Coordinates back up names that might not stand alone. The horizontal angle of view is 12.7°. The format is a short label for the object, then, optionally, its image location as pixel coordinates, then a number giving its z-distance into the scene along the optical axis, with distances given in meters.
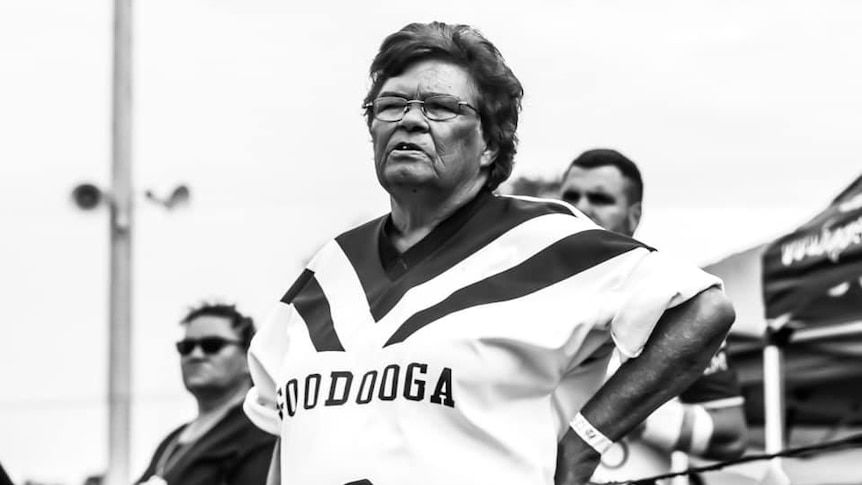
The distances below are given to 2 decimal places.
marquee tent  12.03
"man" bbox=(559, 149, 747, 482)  11.74
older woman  7.61
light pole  27.98
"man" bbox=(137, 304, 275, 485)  13.26
